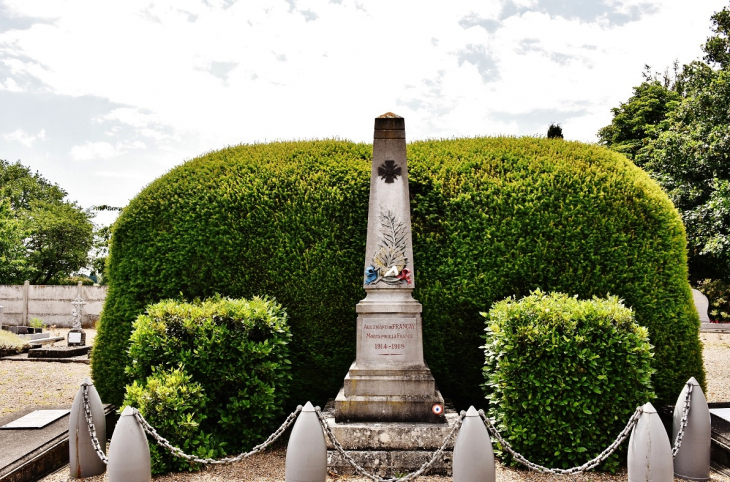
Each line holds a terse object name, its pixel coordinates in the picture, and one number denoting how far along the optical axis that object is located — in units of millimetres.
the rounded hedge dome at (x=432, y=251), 6402
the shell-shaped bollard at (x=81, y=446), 4754
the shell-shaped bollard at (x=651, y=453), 3990
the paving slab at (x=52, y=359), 12414
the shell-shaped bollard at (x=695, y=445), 4684
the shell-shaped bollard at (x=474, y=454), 3857
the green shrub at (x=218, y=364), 5398
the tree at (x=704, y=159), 13212
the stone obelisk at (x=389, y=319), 5277
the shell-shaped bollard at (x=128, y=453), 3971
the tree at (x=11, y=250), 24828
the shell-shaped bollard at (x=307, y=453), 3887
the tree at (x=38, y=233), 25484
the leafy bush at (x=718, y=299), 21203
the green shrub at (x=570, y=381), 5027
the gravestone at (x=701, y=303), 17922
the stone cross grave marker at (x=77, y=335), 13828
